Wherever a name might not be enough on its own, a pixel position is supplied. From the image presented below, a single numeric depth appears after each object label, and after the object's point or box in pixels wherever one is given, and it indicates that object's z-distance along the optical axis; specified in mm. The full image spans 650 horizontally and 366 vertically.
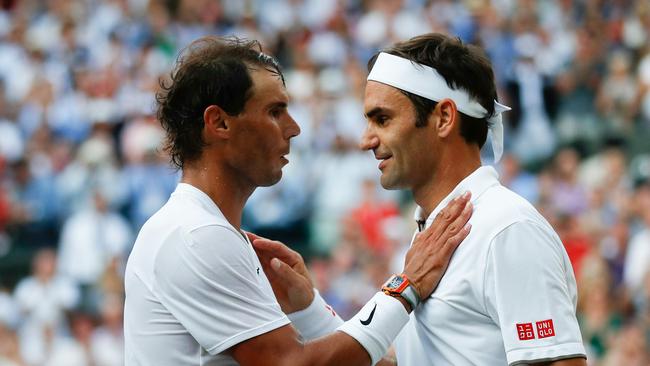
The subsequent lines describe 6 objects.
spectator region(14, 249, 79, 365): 21687
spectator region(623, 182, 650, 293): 17044
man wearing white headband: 7078
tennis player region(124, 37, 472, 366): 7316
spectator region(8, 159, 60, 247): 24297
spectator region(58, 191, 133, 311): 22516
